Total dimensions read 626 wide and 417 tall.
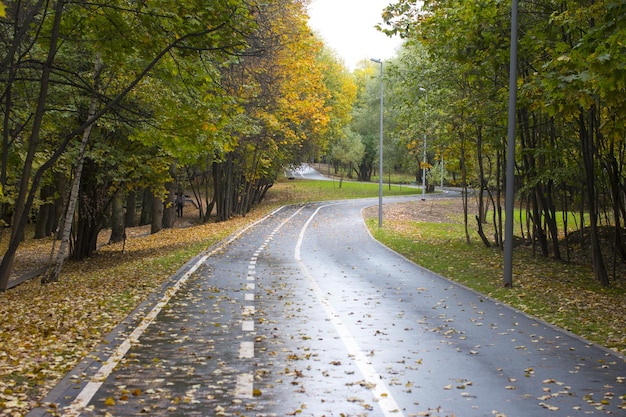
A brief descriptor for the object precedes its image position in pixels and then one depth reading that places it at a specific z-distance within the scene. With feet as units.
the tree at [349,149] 266.98
